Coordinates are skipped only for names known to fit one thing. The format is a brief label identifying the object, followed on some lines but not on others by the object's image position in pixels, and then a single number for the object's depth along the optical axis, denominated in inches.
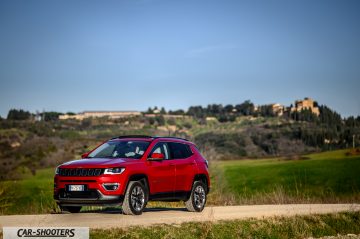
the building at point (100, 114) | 6805.1
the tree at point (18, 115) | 6225.4
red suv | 594.2
